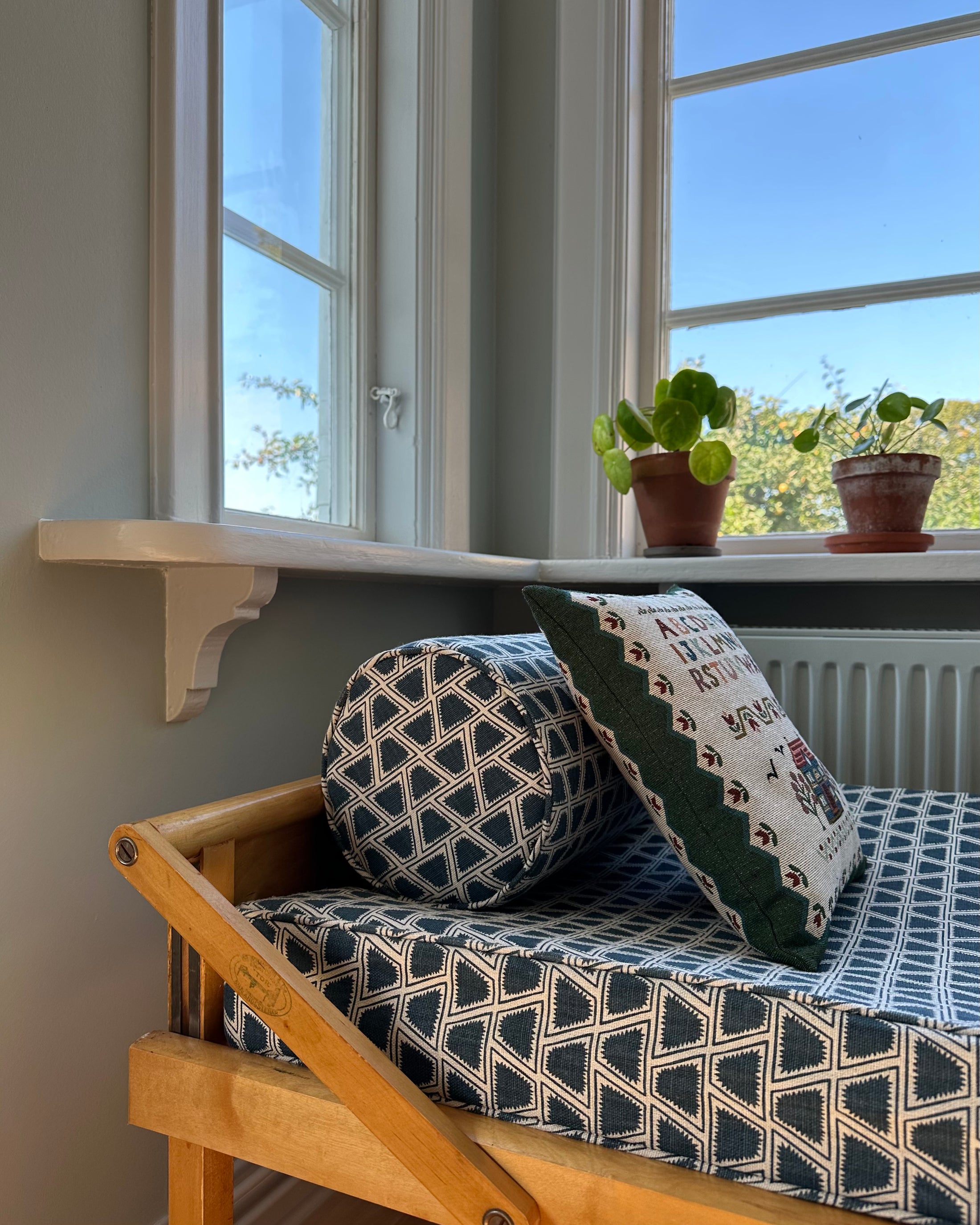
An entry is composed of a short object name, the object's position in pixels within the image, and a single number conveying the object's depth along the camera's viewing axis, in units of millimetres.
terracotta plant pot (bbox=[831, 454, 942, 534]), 1596
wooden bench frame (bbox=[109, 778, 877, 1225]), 688
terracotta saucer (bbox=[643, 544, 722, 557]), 1734
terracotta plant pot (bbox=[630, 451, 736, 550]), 1701
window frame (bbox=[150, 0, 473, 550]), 1704
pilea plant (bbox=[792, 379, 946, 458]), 1607
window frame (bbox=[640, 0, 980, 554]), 1828
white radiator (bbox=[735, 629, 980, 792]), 1564
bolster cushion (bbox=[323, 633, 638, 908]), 870
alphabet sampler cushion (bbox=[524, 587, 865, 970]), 807
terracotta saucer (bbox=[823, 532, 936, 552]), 1599
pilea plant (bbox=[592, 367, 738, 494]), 1617
